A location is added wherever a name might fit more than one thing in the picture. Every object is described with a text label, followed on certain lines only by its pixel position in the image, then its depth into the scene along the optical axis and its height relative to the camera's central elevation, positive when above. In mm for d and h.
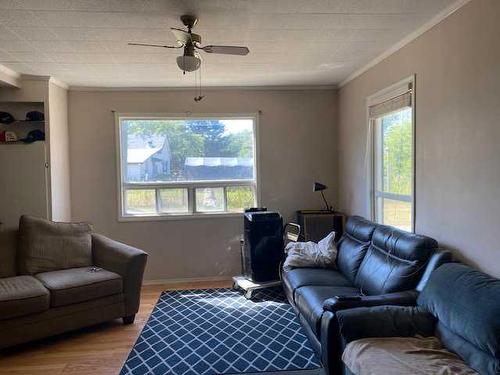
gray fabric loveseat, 3127 -909
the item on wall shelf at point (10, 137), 4260 +391
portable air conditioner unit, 4336 -785
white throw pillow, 3801 -795
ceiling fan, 2654 +820
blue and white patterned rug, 2850 -1349
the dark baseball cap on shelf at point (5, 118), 4266 +592
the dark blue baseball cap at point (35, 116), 4293 +614
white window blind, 3289 +576
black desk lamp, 4719 -183
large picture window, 4973 +92
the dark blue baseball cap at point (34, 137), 4270 +392
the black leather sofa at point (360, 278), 2477 -803
